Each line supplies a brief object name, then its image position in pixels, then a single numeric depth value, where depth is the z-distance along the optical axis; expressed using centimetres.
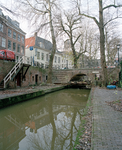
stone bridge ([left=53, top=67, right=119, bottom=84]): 1694
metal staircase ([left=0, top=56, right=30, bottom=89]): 1116
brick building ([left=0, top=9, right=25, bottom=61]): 1938
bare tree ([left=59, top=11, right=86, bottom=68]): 2028
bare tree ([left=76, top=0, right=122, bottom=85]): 1379
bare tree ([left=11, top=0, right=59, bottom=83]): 1514
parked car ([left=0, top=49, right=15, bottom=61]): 1190
